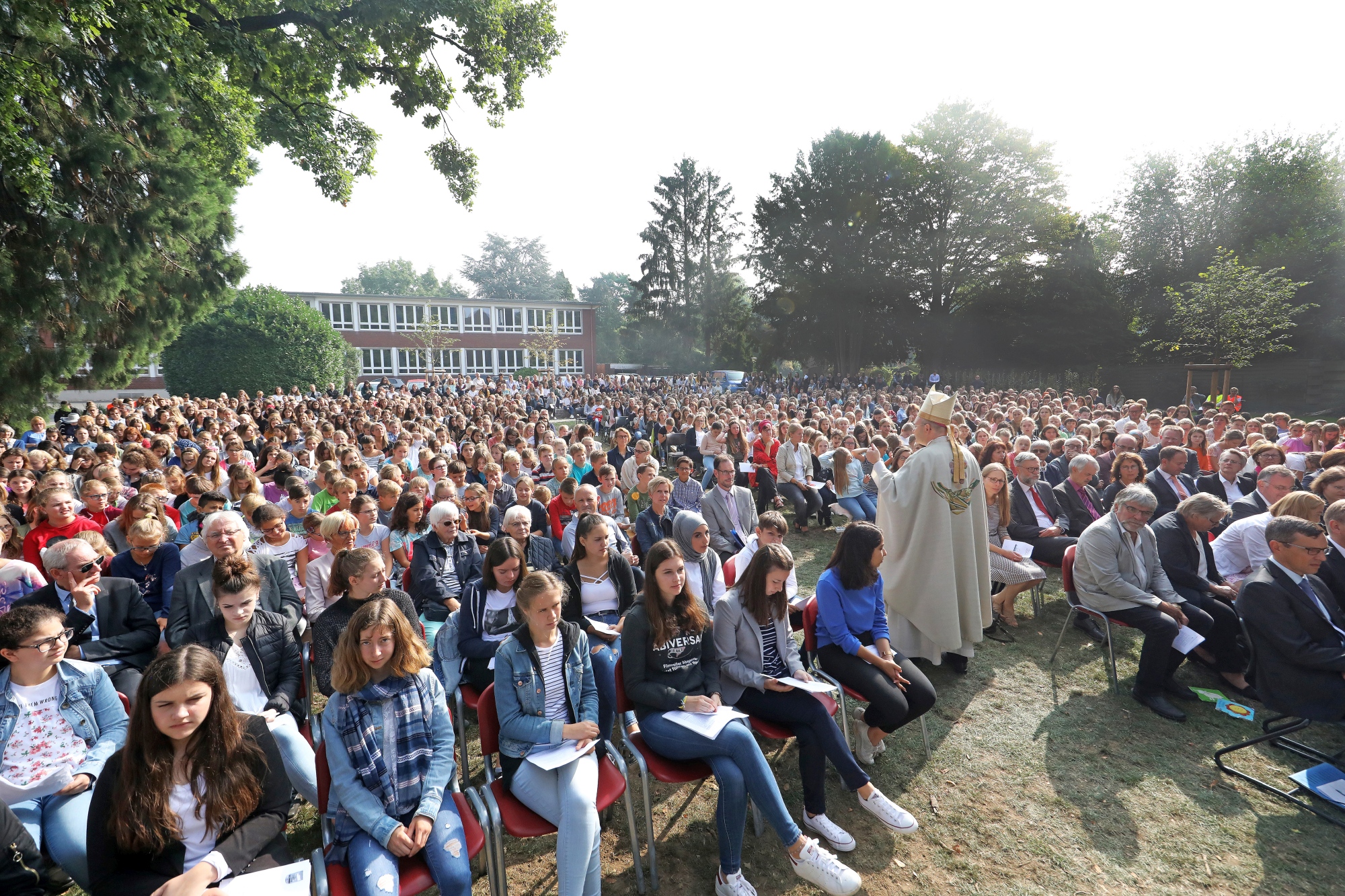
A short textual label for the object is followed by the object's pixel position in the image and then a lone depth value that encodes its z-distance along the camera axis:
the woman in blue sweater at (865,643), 3.85
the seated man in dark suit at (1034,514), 6.39
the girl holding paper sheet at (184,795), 2.24
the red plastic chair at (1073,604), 4.85
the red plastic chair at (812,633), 4.25
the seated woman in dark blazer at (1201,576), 4.92
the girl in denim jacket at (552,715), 2.79
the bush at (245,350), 28.52
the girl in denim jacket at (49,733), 2.71
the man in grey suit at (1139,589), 4.63
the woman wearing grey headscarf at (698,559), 4.41
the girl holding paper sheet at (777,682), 3.39
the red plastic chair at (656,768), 3.13
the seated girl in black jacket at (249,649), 3.32
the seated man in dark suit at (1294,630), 3.64
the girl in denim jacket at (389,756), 2.56
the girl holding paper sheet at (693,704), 3.01
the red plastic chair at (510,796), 2.78
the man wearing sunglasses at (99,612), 3.62
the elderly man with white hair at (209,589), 3.65
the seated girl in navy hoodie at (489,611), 3.95
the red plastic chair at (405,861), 2.45
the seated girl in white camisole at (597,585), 4.29
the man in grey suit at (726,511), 6.63
